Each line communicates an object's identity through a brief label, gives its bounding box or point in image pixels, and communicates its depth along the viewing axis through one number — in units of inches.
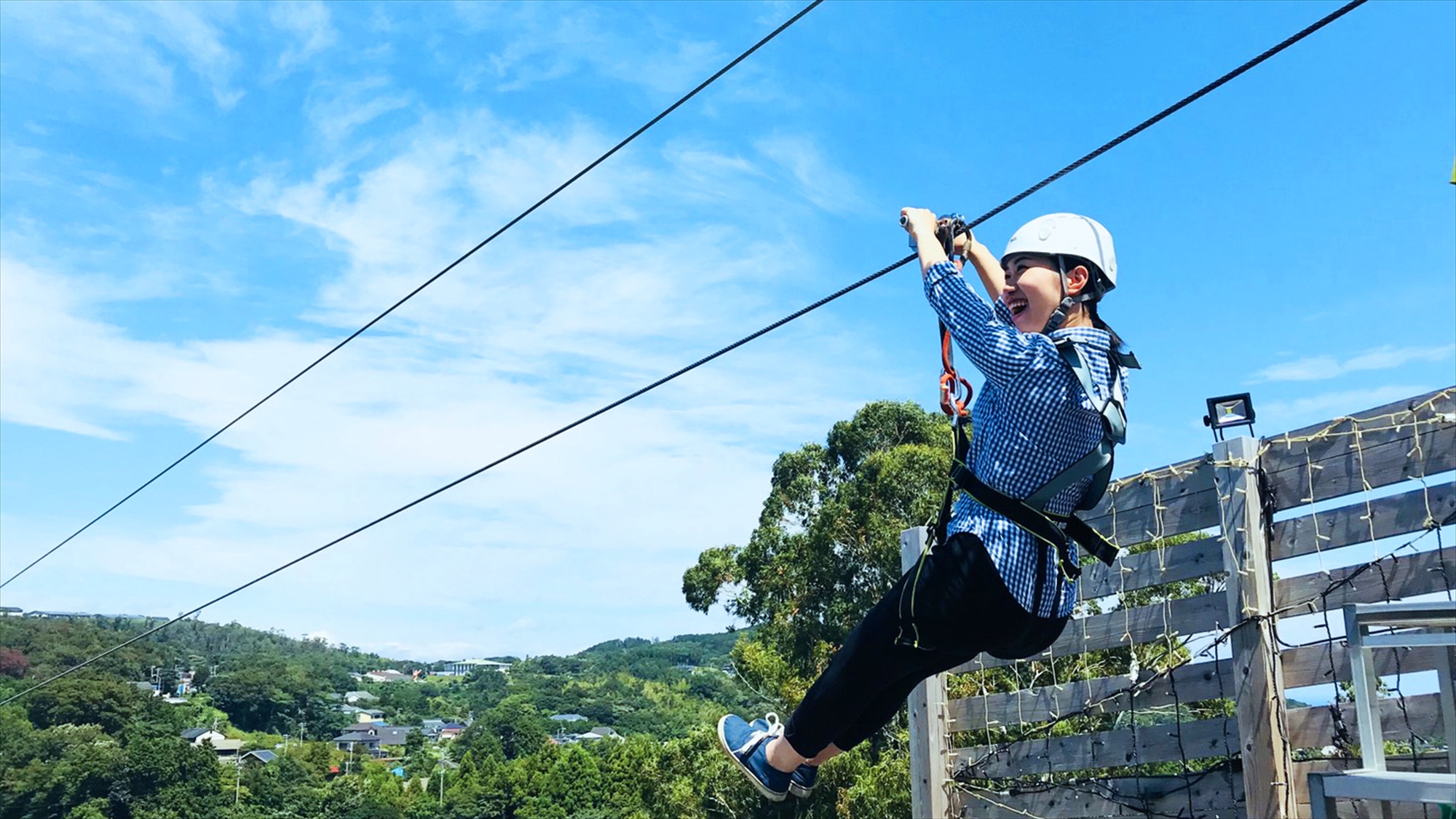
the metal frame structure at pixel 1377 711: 90.5
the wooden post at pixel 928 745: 201.0
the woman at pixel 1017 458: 96.4
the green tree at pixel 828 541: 631.8
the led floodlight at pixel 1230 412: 160.4
